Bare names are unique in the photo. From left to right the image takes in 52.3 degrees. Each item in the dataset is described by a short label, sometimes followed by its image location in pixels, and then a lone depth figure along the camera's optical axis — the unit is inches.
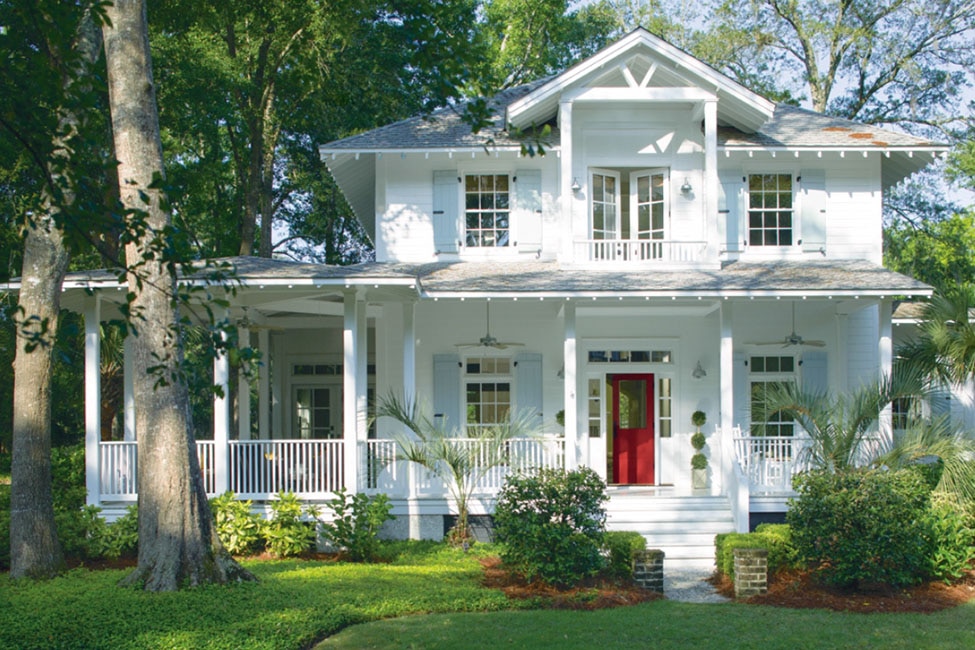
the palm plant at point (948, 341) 550.9
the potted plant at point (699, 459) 667.4
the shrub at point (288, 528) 530.3
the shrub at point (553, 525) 435.8
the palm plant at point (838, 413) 487.5
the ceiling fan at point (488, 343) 657.6
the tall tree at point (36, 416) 449.4
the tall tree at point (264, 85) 867.4
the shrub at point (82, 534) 517.3
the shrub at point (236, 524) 529.0
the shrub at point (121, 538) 520.7
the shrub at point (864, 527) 429.7
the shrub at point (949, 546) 456.4
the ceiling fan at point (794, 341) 655.8
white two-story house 646.5
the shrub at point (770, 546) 461.7
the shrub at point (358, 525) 514.6
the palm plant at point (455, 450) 545.6
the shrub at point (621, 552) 462.9
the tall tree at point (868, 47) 1085.8
